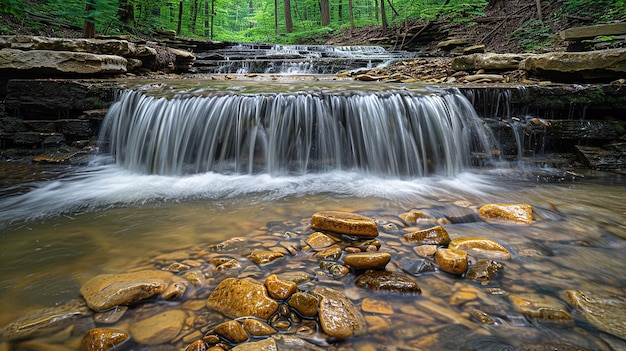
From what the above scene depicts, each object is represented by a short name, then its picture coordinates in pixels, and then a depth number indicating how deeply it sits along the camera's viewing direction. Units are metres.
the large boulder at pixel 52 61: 5.62
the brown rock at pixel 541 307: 1.66
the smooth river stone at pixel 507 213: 2.99
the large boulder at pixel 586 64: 5.25
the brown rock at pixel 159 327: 1.54
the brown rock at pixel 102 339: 1.47
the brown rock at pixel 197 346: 1.45
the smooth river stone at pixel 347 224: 2.52
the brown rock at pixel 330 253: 2.26
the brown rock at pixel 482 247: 2.30
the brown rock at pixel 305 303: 1.68
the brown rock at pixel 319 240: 2.46
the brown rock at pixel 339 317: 1.57
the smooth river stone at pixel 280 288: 1.79
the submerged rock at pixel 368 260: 2.05
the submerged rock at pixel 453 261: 2.06
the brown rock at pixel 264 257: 2.22
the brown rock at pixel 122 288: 1.75
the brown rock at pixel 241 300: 1.69
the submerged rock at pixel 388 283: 1.90
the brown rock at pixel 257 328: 1.56
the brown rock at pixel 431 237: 2.48
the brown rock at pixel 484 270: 2.02
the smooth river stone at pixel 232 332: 1.51
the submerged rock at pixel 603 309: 1.59
